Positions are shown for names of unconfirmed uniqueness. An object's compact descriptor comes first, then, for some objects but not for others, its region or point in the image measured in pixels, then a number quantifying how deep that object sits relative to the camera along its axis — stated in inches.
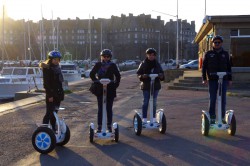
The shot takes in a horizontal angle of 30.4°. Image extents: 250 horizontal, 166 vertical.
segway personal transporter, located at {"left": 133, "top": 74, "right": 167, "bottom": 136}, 390.7
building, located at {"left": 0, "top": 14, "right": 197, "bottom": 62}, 4025.6
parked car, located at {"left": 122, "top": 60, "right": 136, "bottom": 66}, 3675.7
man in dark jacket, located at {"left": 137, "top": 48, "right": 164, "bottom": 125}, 398.6
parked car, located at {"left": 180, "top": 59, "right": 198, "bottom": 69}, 2022.6
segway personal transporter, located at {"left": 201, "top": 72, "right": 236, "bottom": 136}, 379.6
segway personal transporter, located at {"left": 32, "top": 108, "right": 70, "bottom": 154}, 327.0
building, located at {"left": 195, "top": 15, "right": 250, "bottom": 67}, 962.2
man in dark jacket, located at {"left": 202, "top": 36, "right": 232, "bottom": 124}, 385.4
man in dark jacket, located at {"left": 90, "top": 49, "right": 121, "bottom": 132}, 363.3
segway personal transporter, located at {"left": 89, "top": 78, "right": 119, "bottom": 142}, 358.6
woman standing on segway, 342.0
